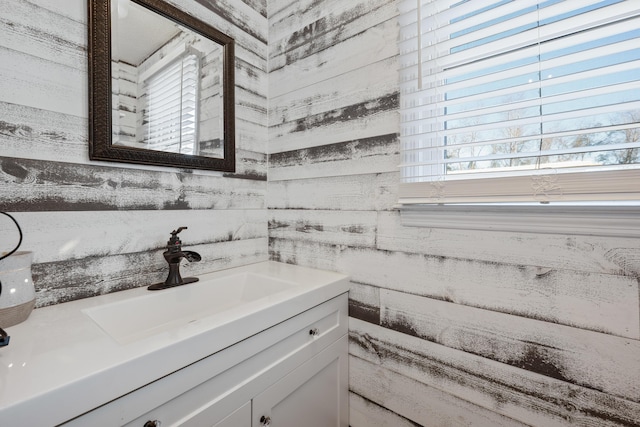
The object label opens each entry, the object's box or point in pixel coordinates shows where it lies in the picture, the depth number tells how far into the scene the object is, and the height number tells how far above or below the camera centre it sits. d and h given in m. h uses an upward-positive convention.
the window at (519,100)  0.77 +0.33
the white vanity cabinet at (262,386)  0.63 -0.49
